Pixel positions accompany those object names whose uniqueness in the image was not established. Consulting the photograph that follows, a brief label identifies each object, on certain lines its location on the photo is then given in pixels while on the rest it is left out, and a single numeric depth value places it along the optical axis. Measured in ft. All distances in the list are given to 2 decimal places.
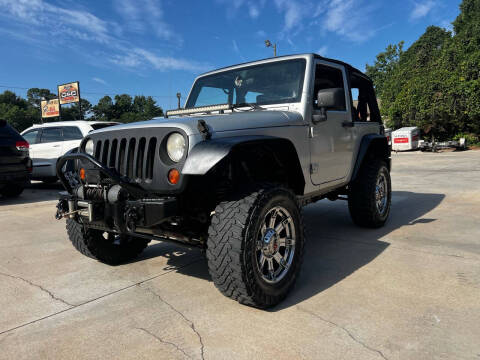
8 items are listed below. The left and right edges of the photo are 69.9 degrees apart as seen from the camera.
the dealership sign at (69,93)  110.52
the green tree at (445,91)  80.28
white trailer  73.28
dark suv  21.36
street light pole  87.00
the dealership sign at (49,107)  133.59
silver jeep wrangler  7.16
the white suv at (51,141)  27.50
